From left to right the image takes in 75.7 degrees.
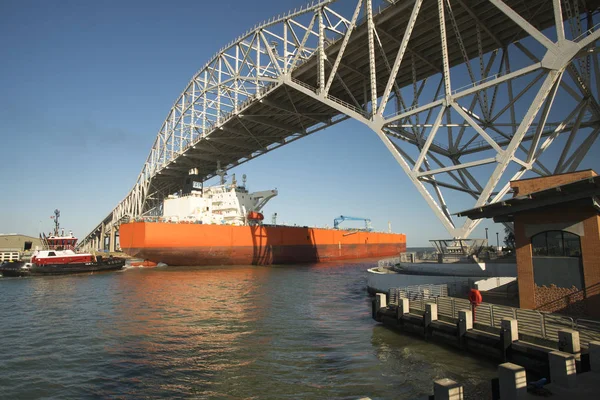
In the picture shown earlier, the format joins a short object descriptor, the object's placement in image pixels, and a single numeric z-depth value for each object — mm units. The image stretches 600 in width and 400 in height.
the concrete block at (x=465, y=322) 9584
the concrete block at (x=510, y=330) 8452
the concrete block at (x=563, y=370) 5551
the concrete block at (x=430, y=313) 10805
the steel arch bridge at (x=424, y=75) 14861
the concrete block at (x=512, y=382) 5254
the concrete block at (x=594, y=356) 6230
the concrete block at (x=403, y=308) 11991
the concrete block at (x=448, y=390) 4781
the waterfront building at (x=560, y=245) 9727
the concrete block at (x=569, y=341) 7270
